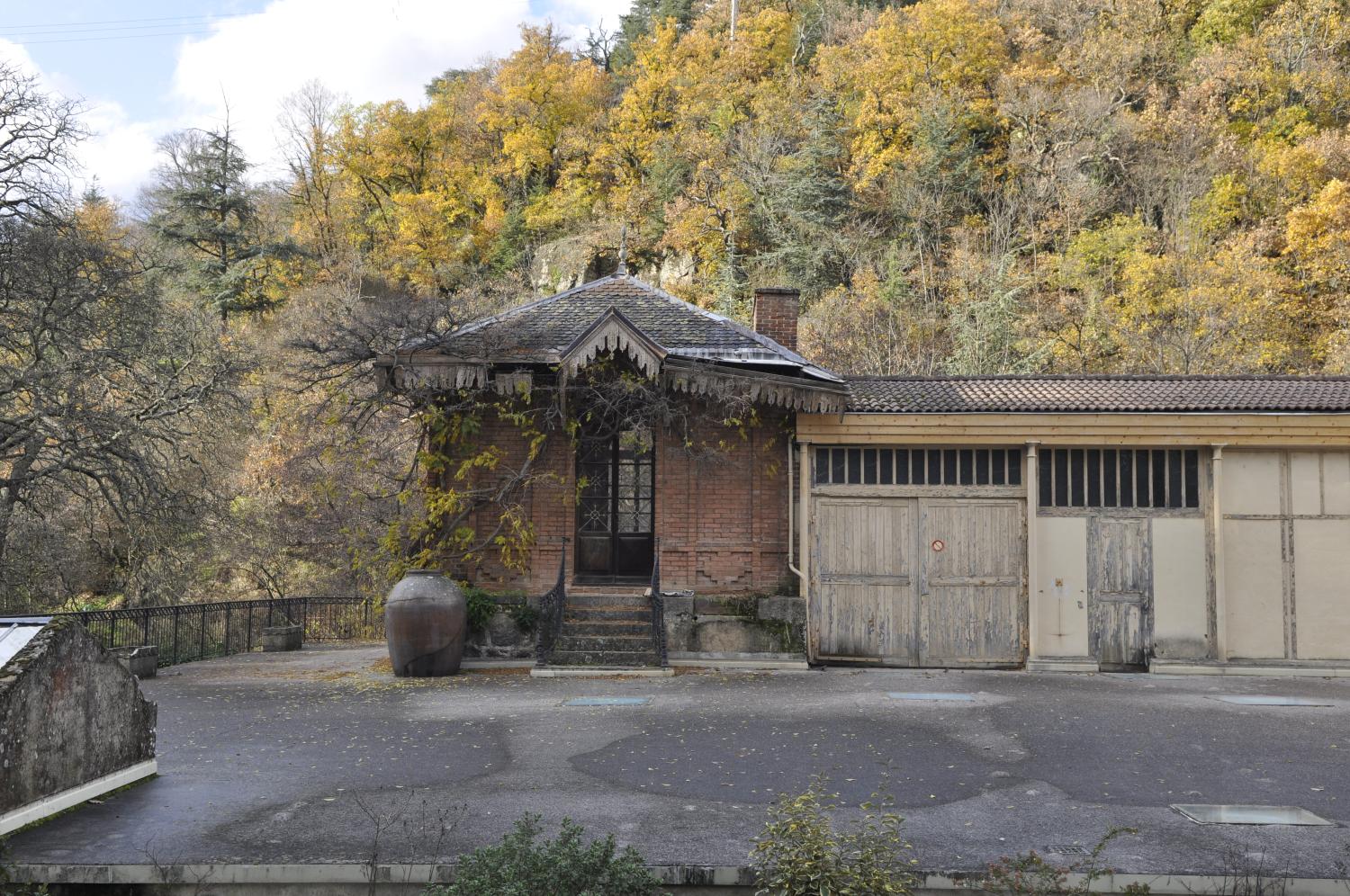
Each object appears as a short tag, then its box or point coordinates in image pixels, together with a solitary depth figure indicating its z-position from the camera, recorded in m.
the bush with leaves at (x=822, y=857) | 4.73
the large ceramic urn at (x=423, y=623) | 13.15
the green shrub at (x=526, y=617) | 14.32
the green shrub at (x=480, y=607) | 14.16
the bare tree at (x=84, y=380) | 15.65
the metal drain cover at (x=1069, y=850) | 5.68
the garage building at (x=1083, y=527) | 13.80
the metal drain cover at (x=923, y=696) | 11.46
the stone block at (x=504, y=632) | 14.33
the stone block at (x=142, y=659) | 14.07
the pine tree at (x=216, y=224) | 36.44
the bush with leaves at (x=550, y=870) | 4.71
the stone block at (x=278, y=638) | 18.28
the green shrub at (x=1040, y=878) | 5.07
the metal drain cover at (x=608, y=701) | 11.12
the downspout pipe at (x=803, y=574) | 14.18
